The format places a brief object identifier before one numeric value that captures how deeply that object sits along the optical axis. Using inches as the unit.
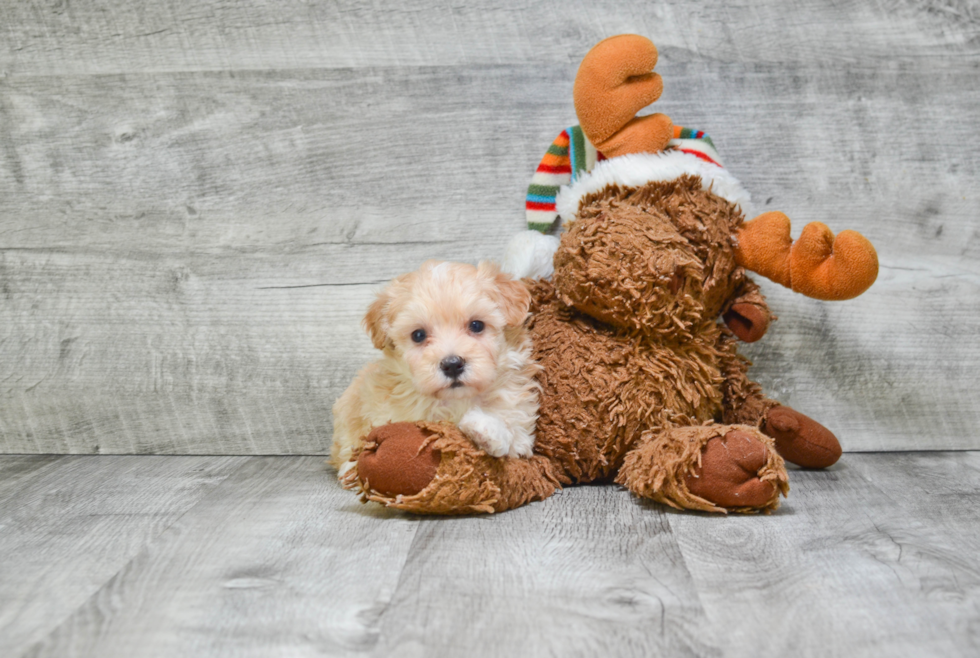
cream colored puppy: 45.5
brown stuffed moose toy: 45.8
